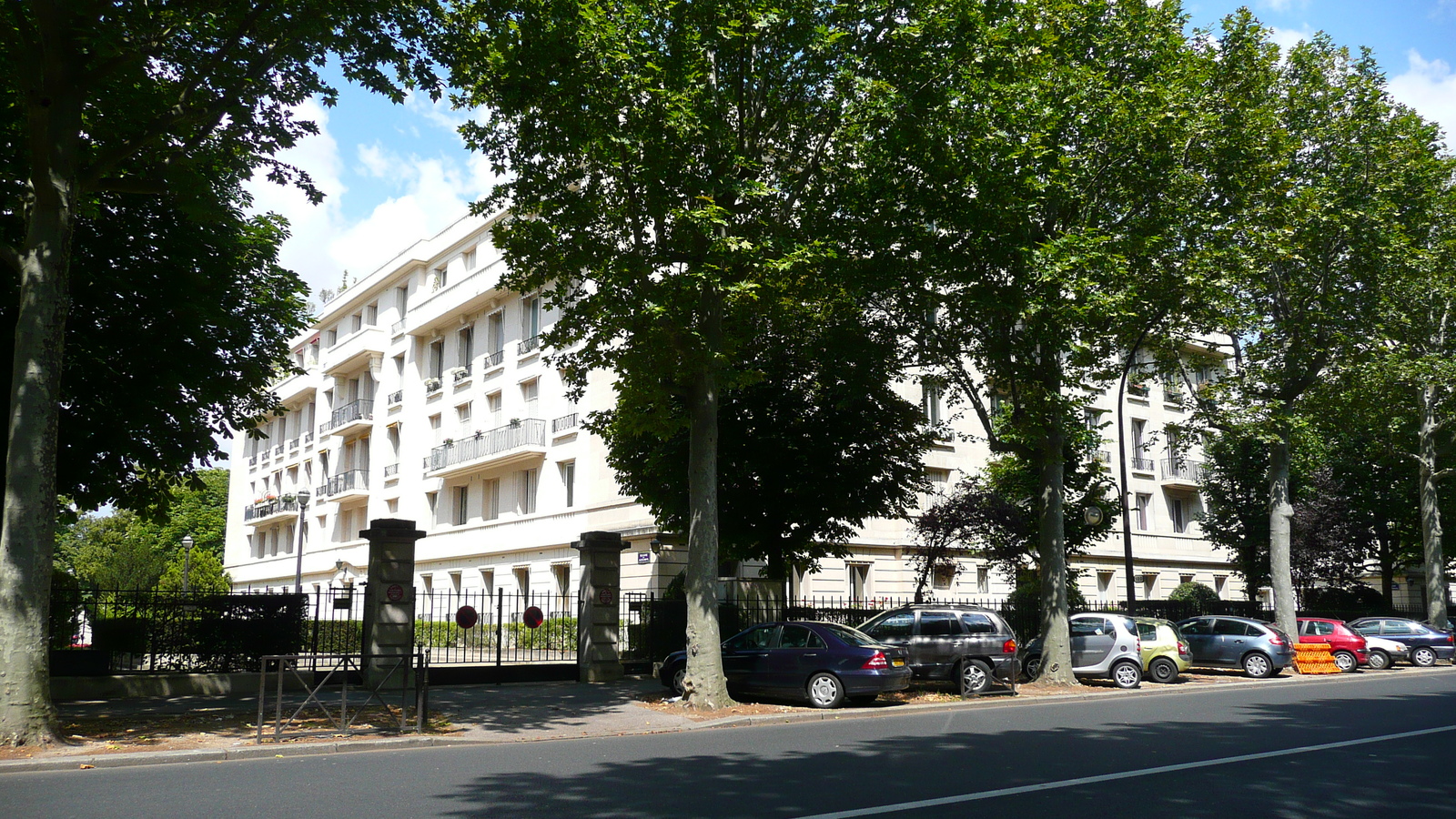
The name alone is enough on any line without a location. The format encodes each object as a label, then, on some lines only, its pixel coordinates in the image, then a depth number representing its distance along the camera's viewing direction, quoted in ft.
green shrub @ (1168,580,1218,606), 127.75
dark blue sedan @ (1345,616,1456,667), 96.63
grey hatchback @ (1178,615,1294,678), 81.51
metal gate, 67.21
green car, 74.79
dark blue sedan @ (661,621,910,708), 54.24
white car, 93.91
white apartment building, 109.70
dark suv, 62.59
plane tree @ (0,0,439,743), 36.70
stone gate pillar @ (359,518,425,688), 58.44
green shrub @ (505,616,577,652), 85.27
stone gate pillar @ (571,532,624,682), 68.08
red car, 89.76
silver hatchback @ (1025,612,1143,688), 70.95
